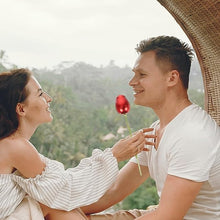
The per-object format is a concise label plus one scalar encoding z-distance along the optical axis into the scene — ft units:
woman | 5.54
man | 5.36
